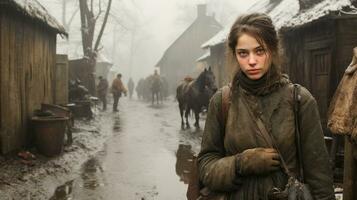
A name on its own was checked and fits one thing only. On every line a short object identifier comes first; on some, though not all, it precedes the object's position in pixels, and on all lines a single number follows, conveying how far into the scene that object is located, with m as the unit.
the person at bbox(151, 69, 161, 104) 31.77
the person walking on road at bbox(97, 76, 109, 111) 25.49
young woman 2.05
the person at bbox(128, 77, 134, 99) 46.24
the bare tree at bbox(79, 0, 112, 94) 22.36
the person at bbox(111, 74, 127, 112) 24.75
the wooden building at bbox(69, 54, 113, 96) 21.56
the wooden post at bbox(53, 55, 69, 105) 14.91
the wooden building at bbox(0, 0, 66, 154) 8.38
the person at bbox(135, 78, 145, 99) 44.12
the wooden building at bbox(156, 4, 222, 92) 44.06
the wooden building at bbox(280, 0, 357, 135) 10.21
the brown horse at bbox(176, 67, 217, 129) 15.23
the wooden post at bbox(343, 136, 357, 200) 3.35
